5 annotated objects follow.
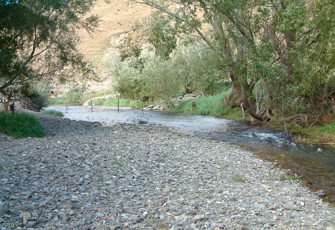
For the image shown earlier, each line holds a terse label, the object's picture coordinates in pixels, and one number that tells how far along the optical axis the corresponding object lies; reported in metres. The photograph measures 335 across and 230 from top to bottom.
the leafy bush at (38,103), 29.12
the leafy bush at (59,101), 56.23
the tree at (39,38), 12.83
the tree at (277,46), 12.37
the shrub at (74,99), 52.41
